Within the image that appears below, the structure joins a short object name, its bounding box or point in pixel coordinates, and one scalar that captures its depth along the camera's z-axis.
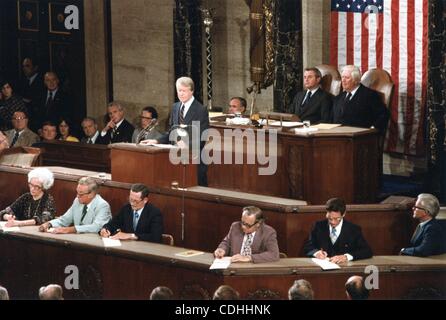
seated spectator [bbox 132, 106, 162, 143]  14.16
